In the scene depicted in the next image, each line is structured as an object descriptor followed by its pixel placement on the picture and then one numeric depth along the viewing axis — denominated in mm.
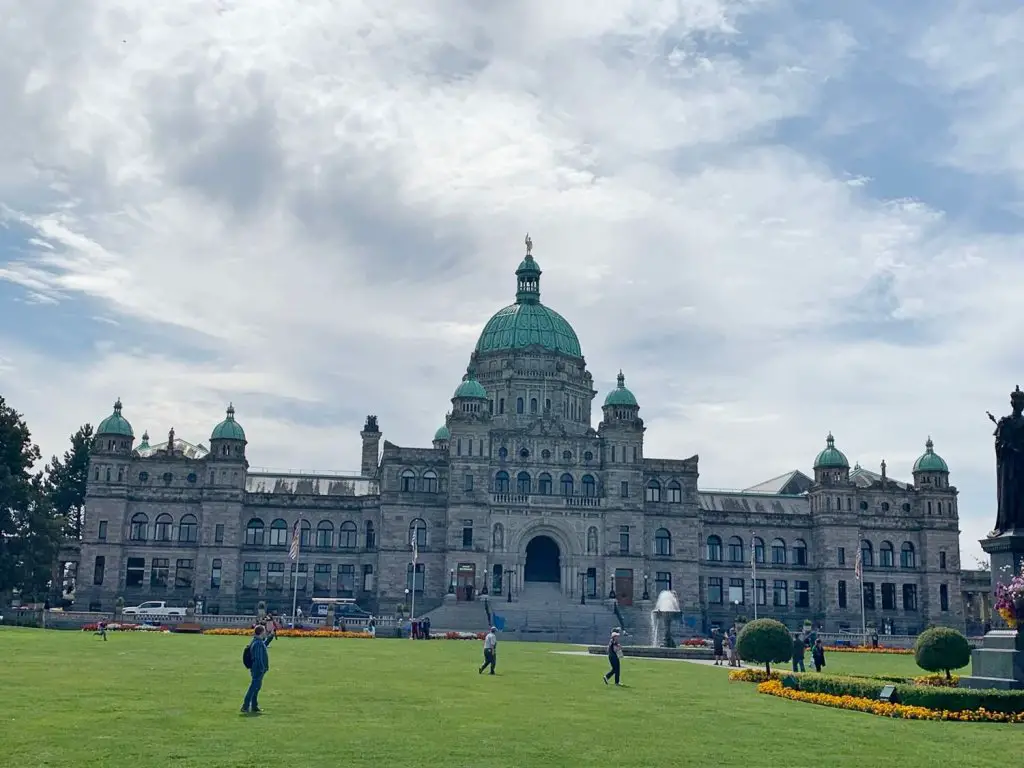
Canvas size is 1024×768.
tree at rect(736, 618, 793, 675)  40812
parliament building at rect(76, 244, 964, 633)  97375
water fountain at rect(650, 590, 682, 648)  67000
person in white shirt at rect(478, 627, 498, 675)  40125
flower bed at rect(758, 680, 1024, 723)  28172
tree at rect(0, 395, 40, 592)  78125
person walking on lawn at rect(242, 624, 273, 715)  26078
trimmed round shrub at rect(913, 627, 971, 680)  34156
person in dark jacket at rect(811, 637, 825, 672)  45422
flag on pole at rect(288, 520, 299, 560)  79100
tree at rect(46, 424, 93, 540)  112188
